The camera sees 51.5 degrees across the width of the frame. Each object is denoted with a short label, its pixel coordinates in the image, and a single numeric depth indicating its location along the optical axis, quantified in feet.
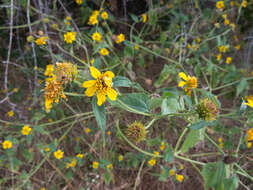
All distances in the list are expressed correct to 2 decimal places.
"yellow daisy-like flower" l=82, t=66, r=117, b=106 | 0.81
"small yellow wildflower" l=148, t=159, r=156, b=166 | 1.40
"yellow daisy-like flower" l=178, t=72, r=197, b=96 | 1.12
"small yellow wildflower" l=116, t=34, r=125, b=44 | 1.50
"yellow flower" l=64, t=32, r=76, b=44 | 1.22
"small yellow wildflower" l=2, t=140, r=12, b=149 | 1.37
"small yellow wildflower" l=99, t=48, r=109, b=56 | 1.44
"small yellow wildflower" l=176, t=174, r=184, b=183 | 1.39
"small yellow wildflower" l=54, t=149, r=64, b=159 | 1.37
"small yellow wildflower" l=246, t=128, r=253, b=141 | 1.13
